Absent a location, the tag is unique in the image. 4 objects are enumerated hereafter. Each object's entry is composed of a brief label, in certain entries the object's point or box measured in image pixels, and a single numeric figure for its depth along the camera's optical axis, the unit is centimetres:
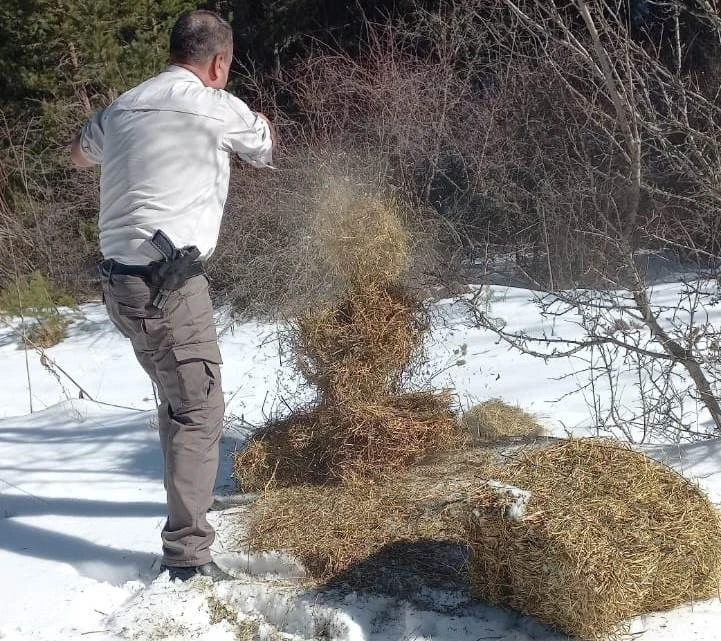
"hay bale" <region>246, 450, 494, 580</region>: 302
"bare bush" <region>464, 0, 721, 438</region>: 383
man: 284
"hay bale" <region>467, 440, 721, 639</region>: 237
